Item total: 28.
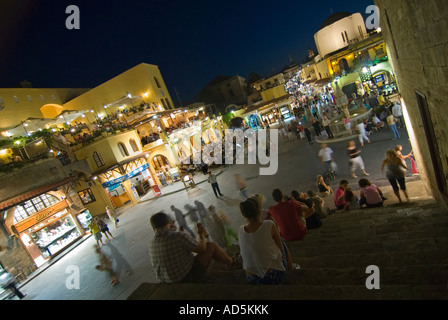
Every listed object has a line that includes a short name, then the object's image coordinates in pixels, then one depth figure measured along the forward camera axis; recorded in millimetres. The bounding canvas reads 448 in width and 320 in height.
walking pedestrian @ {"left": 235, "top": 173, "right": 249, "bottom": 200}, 10922
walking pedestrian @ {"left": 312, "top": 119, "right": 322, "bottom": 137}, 17219
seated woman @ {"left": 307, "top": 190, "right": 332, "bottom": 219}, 6730
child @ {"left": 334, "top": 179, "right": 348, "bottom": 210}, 6943
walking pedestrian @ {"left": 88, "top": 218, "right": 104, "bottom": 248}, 12007
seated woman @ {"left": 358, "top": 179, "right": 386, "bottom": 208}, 6418
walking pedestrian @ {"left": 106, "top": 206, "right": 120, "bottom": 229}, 14780
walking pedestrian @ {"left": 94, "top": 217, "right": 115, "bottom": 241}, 12211
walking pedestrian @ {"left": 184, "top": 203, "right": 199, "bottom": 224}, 11284
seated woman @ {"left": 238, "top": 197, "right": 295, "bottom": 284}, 3143
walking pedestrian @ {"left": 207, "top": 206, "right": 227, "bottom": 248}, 7238
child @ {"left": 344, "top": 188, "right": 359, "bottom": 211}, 6758
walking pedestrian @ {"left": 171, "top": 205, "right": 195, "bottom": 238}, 10062
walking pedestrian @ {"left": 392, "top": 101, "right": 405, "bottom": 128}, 12875
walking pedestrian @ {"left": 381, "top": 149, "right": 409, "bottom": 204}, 6406
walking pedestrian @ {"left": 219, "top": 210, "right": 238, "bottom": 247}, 7175
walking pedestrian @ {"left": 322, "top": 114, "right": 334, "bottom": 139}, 16188
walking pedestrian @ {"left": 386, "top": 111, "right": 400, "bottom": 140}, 11509
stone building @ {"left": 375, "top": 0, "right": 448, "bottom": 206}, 2299
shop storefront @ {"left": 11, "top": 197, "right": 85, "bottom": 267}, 13250
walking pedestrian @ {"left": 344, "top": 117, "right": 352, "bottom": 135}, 14880
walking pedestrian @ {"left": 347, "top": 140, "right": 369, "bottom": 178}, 9219
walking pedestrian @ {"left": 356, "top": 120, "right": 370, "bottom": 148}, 12203
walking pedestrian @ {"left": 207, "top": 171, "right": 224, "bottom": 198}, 12990
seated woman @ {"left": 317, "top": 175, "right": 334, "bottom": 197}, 8617
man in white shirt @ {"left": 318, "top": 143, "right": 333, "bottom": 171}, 10117
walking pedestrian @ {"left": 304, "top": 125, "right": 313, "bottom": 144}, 17094
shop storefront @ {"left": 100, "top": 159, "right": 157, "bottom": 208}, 19812
